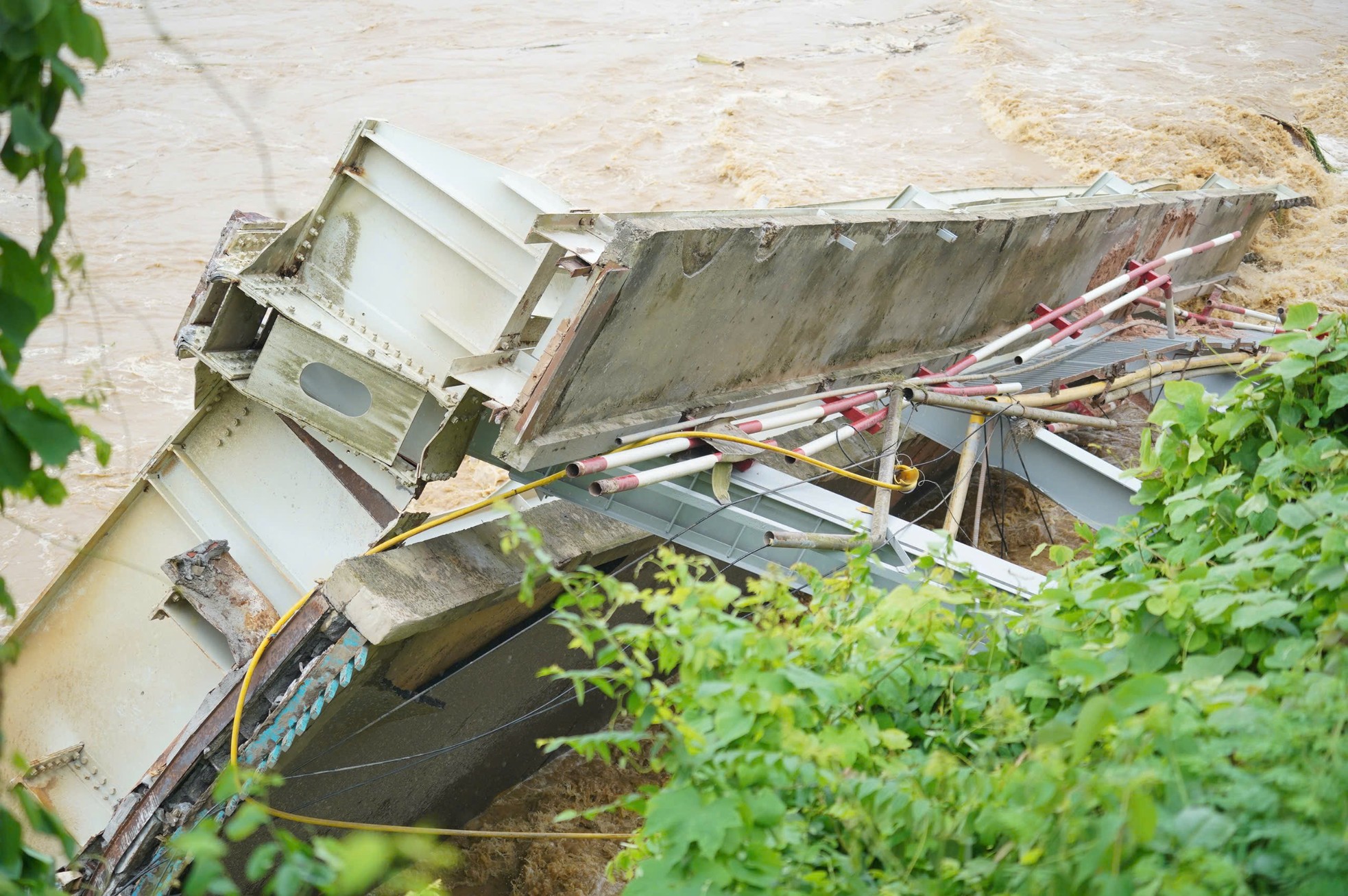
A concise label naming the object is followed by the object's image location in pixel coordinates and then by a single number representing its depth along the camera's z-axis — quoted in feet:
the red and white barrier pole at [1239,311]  33.96
